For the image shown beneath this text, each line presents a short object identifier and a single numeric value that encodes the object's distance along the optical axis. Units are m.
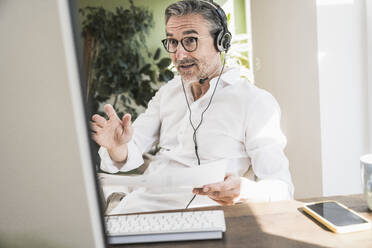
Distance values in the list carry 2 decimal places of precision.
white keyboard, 0.87
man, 1.29
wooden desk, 0.82
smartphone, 0.85
